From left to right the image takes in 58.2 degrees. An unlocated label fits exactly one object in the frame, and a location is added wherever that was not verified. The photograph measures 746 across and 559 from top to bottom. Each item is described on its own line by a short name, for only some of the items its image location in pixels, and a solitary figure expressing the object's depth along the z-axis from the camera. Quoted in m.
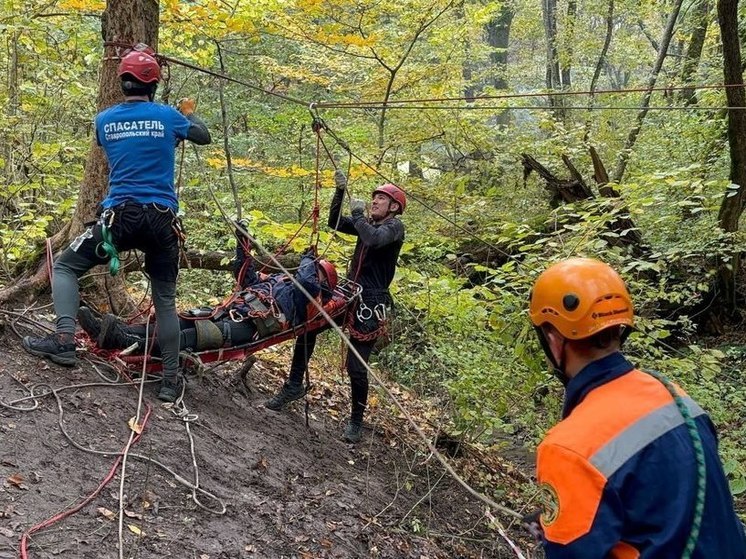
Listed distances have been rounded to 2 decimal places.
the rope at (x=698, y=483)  1.57
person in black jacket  5.08
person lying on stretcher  4.77
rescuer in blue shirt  4.05
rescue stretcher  4.63
